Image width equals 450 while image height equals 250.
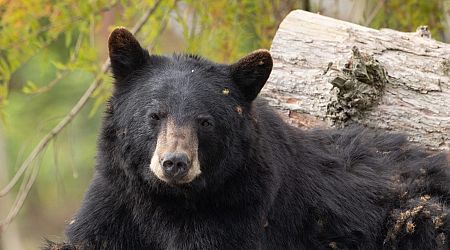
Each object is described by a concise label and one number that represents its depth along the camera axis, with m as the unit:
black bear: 11.15
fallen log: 13.98
